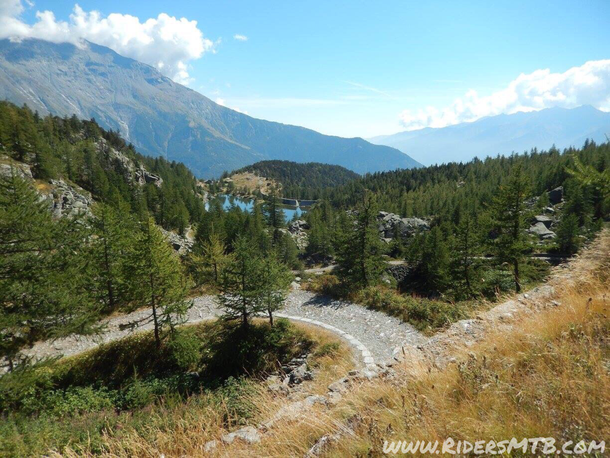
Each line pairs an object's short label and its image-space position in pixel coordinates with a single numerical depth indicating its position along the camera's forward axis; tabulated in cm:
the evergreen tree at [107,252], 2375
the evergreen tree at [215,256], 3340
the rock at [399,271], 5941
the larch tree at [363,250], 2944
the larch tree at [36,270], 1189
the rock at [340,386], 657
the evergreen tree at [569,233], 5453
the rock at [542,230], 6380
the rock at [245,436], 509
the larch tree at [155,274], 1775
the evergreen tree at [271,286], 2067
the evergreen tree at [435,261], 4353
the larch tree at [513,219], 2284
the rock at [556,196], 9012
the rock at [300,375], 1552
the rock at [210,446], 484
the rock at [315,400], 592
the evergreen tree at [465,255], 2898
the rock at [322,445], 382
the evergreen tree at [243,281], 2031
